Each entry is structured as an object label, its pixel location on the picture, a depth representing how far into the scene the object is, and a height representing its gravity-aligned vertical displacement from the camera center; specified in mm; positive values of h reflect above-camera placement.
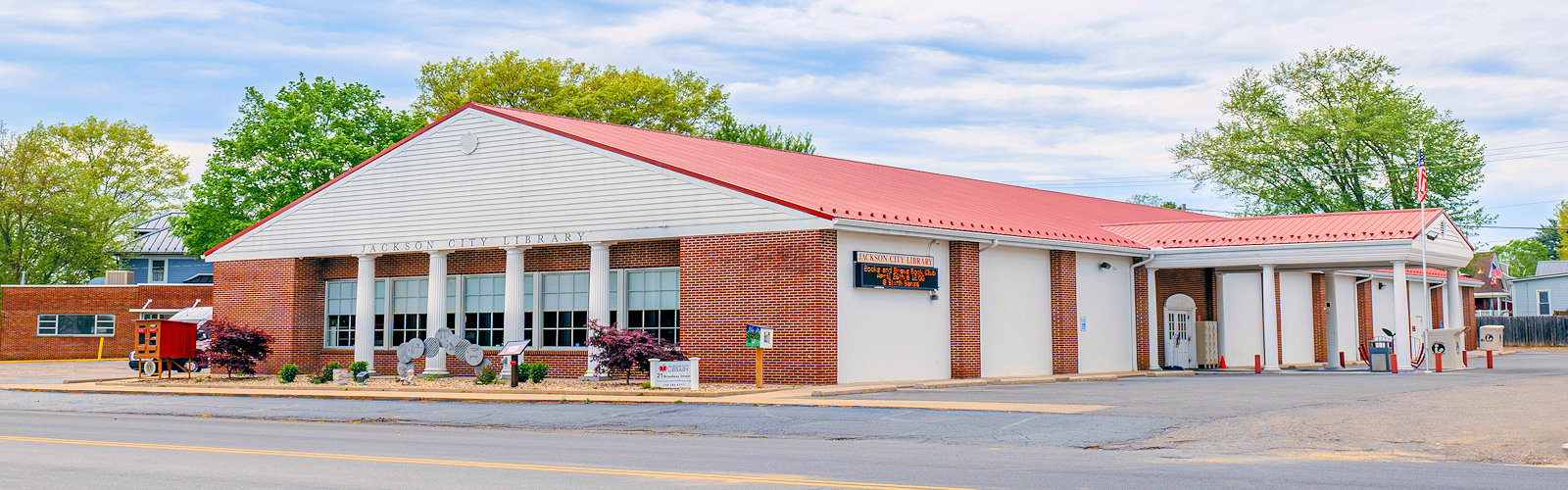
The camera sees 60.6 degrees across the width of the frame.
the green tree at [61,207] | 69250 +7495
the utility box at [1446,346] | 32375 -68
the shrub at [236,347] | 33281 +33
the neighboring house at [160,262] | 77438 +5039
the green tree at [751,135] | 64000 +10231
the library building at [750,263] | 26422 +1928
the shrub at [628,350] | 26312 -66
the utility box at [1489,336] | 37000 +189
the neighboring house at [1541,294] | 79606 +2934
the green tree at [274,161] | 48031 +6755
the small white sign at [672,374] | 24828 -517
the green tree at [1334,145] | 62594 +9485
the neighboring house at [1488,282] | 69438 +3170
